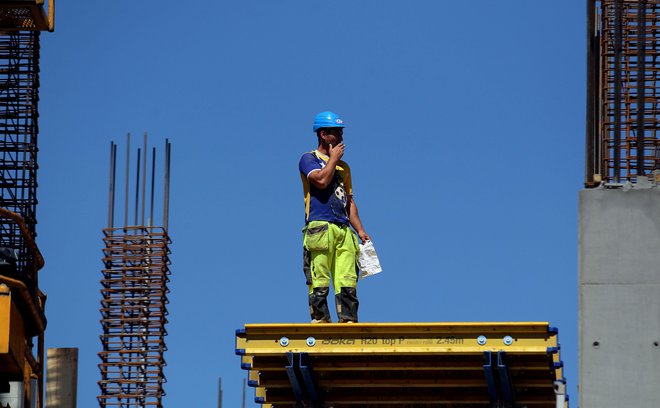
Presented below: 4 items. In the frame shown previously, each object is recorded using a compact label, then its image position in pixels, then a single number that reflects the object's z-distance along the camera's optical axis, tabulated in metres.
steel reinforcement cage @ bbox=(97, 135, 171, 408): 62.38
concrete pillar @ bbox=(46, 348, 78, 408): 37.19
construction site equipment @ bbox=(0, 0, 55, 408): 37.28
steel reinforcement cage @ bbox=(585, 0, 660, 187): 21.55
